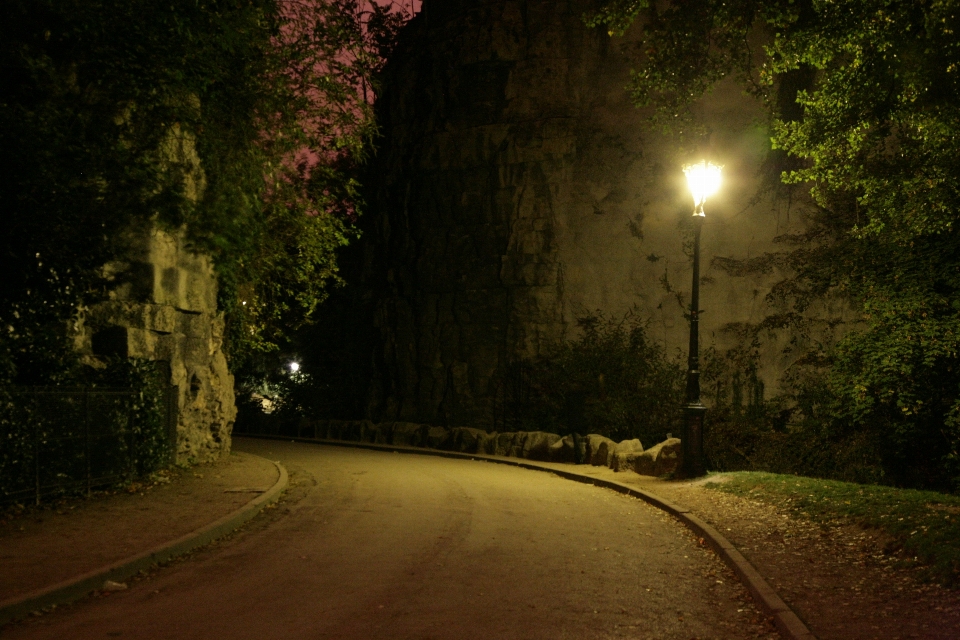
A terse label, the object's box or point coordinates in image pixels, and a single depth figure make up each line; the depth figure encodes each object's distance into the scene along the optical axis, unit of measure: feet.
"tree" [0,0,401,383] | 39.99
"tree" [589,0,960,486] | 35.63
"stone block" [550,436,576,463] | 68.64
